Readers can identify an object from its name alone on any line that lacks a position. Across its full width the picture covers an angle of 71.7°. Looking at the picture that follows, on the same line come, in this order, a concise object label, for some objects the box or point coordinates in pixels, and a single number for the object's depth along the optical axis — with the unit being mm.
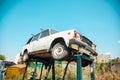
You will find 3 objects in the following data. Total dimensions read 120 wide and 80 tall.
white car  3168
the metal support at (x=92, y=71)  3648
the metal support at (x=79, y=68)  2841
